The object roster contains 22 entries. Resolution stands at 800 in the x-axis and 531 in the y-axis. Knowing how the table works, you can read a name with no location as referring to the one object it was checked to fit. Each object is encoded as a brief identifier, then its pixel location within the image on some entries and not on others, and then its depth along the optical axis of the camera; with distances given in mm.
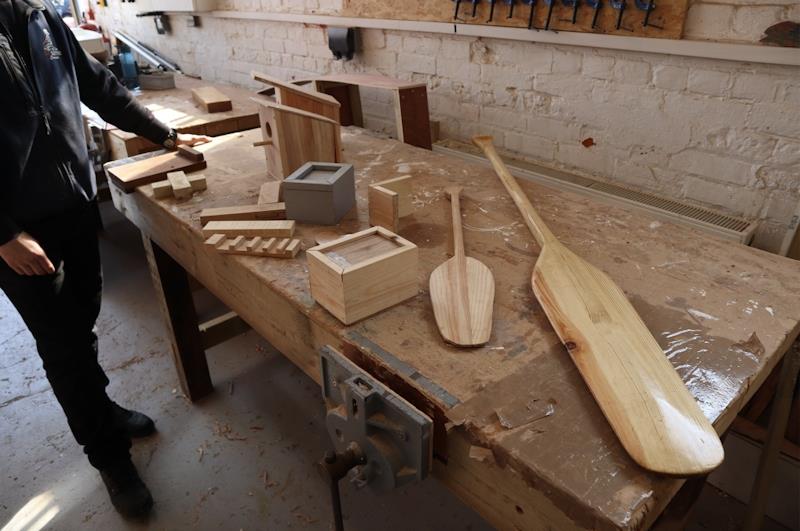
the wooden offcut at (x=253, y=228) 1270
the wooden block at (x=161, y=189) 1521
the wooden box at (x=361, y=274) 951
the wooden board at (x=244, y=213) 1364
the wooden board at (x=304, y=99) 1726
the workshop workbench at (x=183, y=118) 2438
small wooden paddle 925
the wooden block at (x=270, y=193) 1463
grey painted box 1324
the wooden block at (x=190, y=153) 1750
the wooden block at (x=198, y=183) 1574
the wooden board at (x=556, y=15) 1653
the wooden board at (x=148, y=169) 1620
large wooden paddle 681
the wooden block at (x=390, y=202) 1268
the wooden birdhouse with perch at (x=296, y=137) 1550
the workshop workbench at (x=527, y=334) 703
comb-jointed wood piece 1208
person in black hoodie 1311
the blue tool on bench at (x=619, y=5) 1721
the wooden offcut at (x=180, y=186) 1514
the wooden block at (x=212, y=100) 2691
